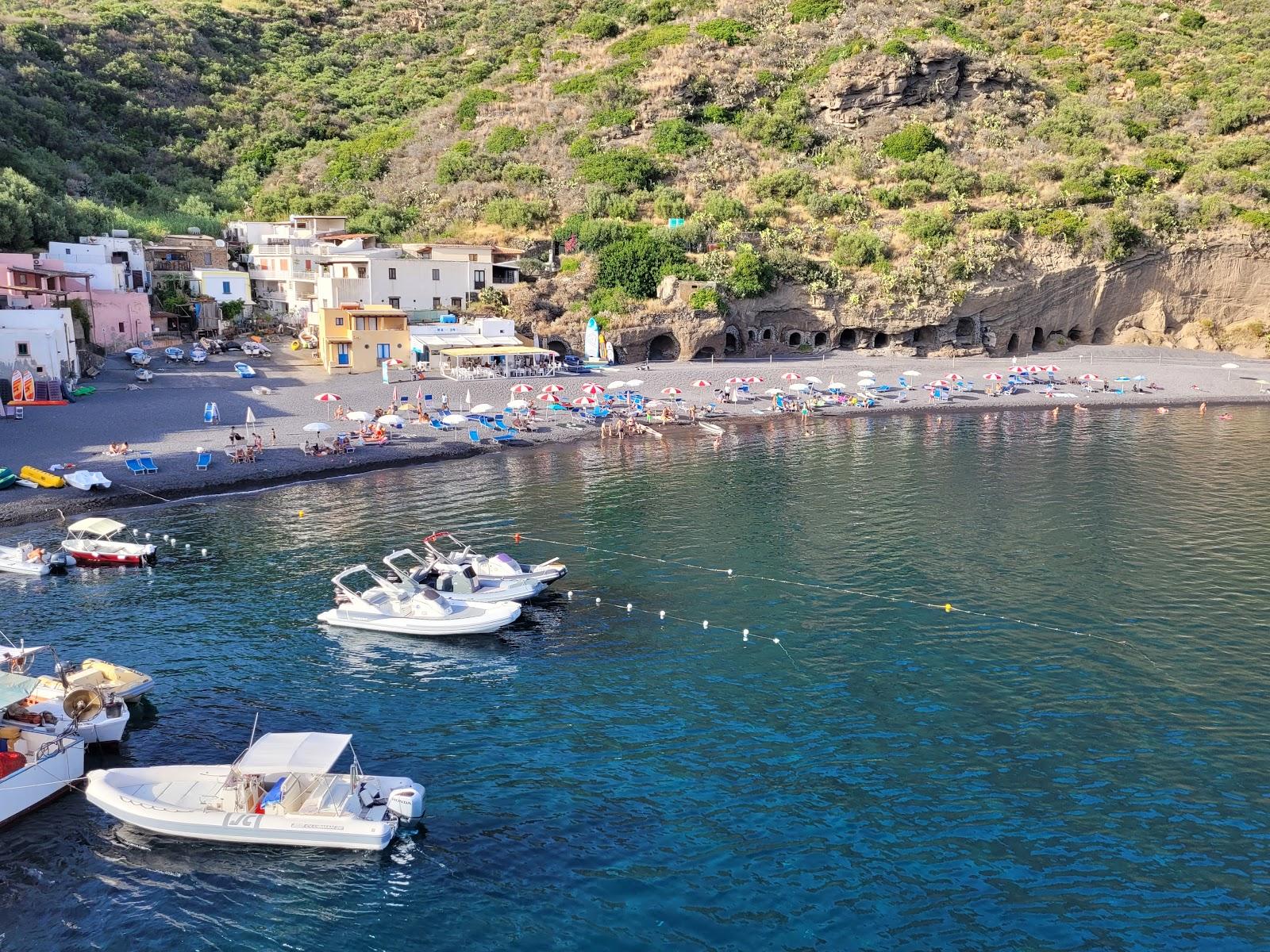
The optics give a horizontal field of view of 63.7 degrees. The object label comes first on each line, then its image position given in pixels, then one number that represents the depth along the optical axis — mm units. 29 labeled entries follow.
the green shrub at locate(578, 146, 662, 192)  89812
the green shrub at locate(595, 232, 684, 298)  74625
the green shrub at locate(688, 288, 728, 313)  72125
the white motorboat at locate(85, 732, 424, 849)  18625
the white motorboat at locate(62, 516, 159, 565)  33906
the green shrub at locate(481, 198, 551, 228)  86312
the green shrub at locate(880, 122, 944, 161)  93312
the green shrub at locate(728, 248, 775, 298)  74000
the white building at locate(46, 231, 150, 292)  68062
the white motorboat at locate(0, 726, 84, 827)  19438
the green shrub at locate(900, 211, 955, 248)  78688
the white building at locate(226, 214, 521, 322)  72625
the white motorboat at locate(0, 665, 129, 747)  21672
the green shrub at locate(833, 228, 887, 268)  77812
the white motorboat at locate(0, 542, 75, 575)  33000
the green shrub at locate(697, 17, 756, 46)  110000
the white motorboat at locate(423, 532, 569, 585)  30922
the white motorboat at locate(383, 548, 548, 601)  30078
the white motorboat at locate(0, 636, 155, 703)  22938
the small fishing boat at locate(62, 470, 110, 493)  40156
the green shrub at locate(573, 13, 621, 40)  116562
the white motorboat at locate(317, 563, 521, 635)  28656
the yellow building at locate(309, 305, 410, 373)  65062
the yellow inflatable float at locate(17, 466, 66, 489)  40188
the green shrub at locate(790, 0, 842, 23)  114812
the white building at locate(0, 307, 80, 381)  50875
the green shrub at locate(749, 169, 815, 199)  88375
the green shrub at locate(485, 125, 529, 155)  98438
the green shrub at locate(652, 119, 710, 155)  94750
